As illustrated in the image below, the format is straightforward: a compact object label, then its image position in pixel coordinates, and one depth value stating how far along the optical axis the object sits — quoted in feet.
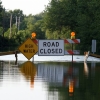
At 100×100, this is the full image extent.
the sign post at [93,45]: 115.31
